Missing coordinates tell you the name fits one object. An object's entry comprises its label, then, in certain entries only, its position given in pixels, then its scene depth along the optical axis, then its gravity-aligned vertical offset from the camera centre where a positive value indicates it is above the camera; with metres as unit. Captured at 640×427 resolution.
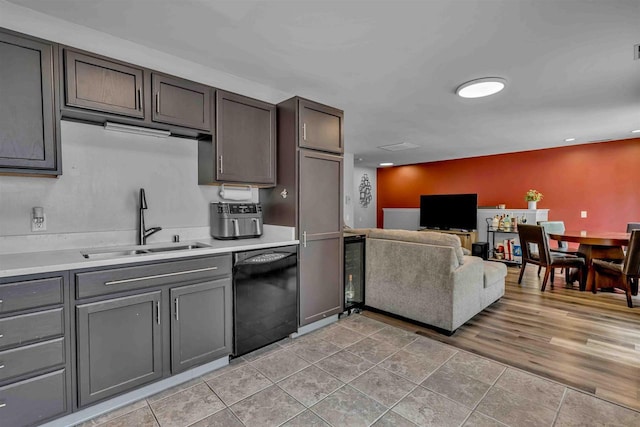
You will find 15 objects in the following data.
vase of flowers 5.71 +0.14
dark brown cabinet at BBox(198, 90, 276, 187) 2.52 +0.55
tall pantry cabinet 2.75 +0.10
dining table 3.83 -0.58
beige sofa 2.80 -0.74
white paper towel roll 2.84 +0.14
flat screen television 6.60 -0.12
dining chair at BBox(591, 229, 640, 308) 3.43 -0.82
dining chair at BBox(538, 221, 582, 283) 4.69 -0.40
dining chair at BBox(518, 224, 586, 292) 4.13 -0.74
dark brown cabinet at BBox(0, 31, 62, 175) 1.67 +0.58
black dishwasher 2.33 -0.74
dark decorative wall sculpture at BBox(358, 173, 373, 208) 8.48 +0.44
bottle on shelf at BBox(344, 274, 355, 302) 3.34 -0.95
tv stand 6.33 -0.67
